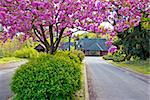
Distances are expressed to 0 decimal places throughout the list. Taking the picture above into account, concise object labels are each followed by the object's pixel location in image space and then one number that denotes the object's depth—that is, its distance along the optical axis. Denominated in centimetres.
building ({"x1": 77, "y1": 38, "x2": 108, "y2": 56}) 9869
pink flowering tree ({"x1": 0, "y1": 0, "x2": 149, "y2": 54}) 1013
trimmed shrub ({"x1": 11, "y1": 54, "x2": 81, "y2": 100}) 888
